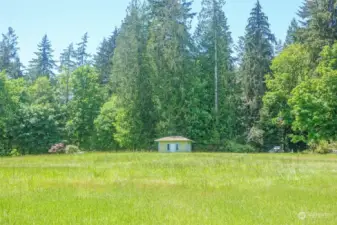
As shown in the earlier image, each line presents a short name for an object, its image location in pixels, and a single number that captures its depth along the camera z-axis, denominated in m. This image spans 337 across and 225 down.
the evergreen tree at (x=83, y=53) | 66.31
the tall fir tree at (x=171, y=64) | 46.50
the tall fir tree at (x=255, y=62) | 48.59
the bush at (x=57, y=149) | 44.56
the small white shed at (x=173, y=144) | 42.38
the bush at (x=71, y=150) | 42.41
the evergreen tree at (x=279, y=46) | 70.78
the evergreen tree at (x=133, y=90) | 47.50
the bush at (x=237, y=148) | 45.12
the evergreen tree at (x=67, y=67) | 57.50
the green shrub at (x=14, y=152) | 50.53
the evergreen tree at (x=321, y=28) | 41.94
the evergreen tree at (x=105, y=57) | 64.12
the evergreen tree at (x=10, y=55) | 64.94
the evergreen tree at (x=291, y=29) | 65.31
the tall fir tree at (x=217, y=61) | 48.00
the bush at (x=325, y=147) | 37.66
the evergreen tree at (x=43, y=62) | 69.51
